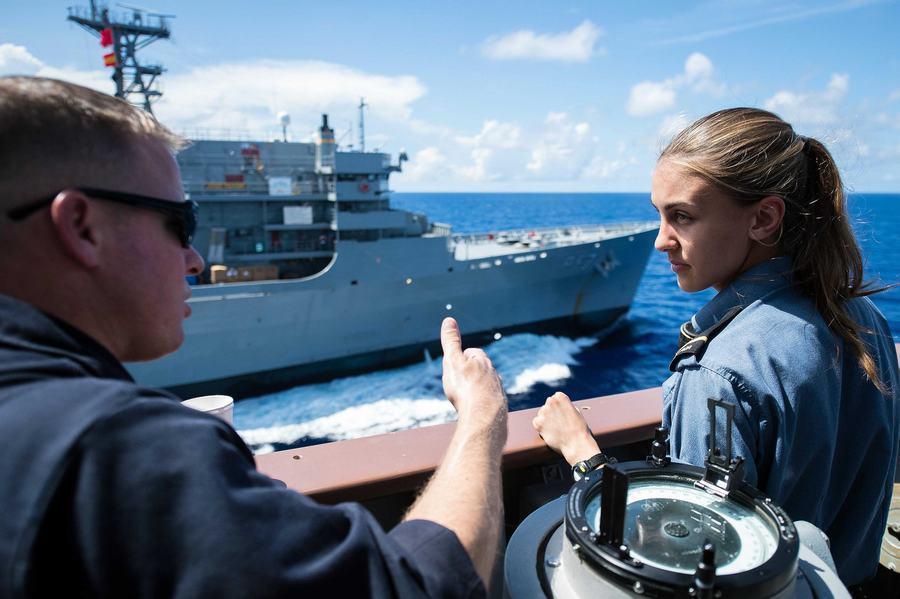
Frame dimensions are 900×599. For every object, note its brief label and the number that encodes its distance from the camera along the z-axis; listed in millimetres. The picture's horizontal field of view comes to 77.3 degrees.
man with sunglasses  619
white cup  1654
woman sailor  1282
